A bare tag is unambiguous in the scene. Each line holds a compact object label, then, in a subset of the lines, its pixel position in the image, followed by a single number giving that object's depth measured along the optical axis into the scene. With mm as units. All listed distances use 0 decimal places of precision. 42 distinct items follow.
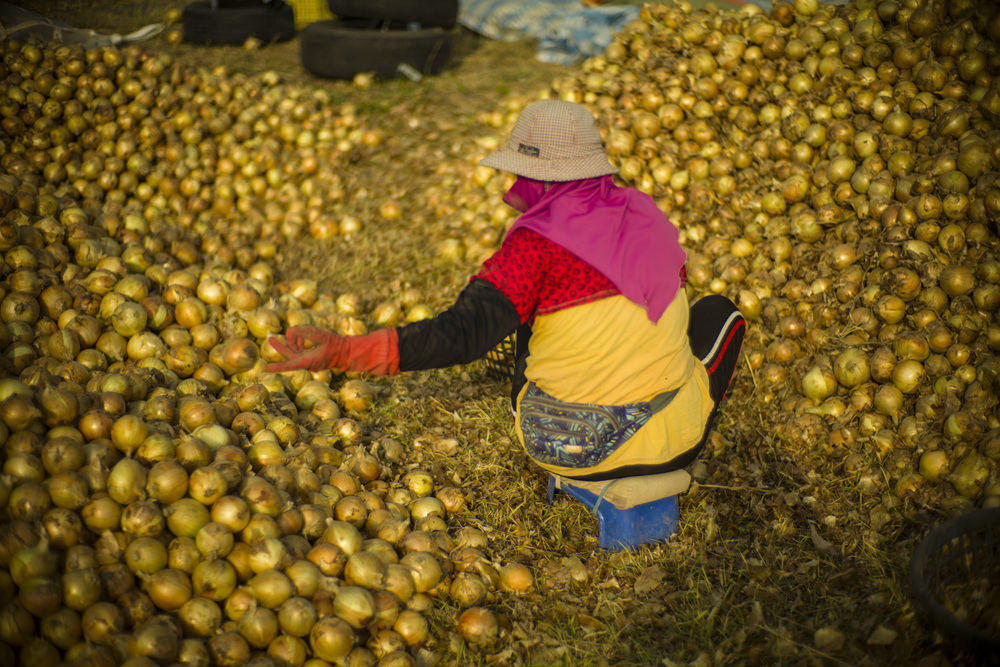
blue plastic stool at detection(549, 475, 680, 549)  2545
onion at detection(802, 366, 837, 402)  3006
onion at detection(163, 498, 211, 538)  2031
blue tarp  6605
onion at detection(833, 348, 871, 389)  2914
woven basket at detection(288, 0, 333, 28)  8055
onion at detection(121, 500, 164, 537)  1959
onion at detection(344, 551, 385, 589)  2174
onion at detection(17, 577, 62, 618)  1734
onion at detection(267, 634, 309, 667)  1937
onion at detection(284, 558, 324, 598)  2070
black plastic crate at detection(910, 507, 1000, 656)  1937
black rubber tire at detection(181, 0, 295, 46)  6543
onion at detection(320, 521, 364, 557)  2254
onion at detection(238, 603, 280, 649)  1935
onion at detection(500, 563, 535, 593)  2449
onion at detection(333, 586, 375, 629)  2074
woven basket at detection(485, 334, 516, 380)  3330
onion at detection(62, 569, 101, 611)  1791
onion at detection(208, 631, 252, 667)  1867
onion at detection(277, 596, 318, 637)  1976
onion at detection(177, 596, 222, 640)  1912
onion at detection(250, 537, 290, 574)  2062
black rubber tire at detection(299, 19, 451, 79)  6070
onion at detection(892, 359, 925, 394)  2771
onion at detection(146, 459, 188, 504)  2041
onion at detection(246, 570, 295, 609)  2004
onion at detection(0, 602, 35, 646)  1675
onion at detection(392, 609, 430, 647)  2160
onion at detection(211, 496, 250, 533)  2096
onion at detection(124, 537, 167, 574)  1926
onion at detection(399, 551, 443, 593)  2299
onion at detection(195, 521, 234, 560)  2016
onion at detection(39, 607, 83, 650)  1728
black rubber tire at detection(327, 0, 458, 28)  6363
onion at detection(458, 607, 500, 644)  2227
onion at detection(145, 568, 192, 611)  1911
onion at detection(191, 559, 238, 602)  1962
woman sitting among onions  1936
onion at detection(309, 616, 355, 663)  1976
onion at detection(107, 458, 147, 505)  2000
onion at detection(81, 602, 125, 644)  1767
